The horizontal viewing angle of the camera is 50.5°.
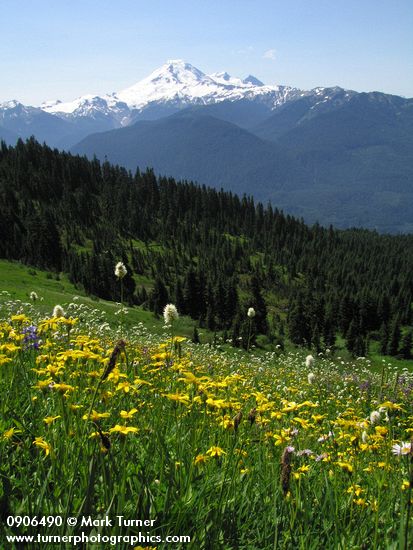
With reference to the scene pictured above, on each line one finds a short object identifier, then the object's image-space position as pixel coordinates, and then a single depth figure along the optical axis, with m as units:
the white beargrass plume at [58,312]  5.36
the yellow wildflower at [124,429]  2.78
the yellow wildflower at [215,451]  3.51
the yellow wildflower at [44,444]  2.88
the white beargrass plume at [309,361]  6.74
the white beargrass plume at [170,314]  4.81
